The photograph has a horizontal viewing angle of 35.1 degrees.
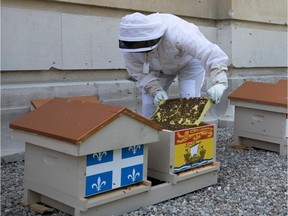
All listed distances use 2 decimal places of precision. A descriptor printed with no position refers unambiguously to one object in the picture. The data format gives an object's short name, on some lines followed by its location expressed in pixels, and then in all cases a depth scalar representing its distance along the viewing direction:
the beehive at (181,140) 3.50
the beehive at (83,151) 2.83
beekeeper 3.65
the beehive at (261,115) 5.03
